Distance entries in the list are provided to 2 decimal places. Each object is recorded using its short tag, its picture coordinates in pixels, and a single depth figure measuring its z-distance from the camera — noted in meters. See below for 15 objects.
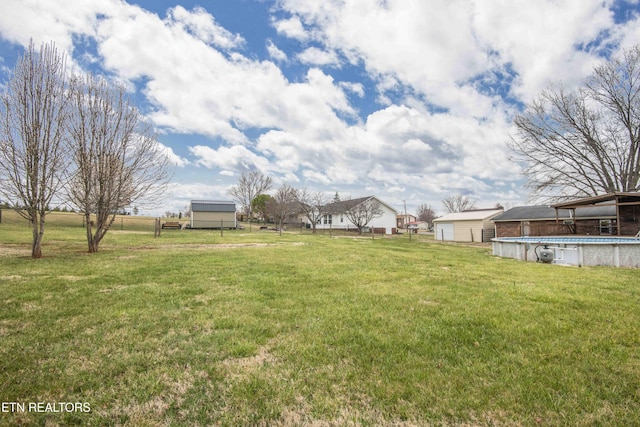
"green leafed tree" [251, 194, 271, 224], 51.45
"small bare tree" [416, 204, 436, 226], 82.06
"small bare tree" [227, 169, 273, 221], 55.16
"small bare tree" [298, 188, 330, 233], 37.18
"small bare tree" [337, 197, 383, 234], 34.22
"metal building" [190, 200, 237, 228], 34.50
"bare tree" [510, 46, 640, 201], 19.14
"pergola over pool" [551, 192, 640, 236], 16.85
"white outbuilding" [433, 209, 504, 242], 28.77
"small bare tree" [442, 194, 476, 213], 68.12
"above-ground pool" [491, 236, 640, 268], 10.39
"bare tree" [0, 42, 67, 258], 9.58
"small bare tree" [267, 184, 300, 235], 38.81
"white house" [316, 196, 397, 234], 35.42
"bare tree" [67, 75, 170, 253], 11.45
